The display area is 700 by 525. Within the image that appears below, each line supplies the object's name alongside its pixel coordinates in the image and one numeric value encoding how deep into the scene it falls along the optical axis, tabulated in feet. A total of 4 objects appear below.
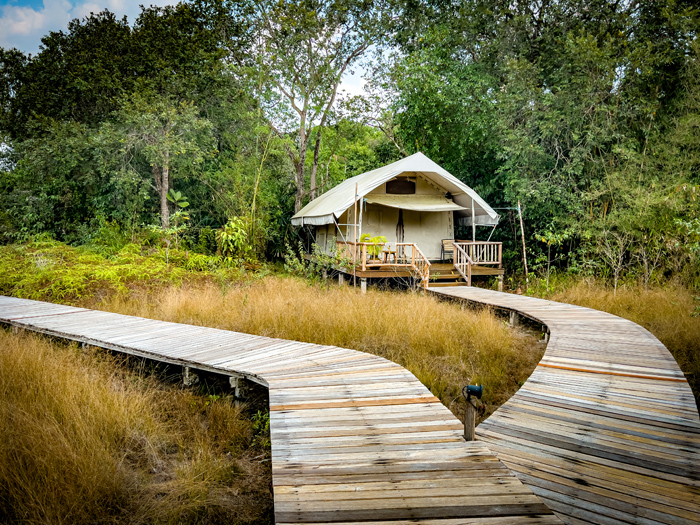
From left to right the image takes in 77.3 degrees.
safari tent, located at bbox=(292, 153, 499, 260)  45.75
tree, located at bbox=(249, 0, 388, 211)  61.62
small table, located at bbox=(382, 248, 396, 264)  41.36
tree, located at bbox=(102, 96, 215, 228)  53.26
